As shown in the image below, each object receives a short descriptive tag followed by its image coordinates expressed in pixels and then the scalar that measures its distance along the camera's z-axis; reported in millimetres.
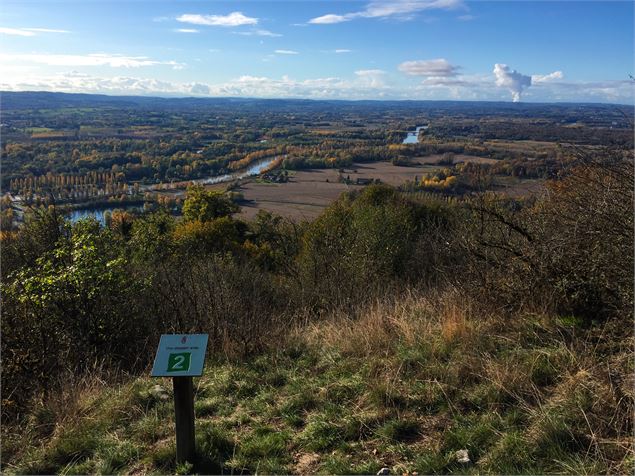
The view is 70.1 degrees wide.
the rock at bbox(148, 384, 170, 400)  4661
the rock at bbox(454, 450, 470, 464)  3175
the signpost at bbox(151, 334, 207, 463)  3227
